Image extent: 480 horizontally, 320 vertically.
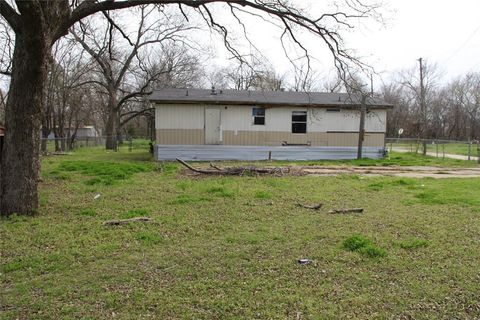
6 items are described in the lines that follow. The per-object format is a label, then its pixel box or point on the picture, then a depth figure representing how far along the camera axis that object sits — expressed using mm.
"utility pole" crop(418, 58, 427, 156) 31747
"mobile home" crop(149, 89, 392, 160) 18938
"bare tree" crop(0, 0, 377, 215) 5996
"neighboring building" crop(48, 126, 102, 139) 69575
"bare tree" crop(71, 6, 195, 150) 27234
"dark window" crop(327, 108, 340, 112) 20672
